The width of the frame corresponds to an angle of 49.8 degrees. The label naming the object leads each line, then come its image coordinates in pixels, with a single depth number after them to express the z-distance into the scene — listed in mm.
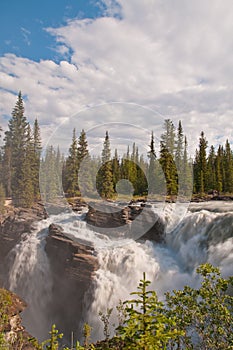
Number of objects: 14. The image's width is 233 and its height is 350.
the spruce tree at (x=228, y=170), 52250
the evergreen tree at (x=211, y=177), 53144
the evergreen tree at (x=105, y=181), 31672
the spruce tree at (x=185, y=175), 36762
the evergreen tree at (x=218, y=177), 52875
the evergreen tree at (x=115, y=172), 38619
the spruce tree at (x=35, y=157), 42075
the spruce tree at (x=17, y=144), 42312
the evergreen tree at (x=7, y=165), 43969
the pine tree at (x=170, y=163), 28728
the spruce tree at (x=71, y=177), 36000
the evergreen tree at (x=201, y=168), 49544
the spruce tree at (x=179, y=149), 41694
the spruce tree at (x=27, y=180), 38453
